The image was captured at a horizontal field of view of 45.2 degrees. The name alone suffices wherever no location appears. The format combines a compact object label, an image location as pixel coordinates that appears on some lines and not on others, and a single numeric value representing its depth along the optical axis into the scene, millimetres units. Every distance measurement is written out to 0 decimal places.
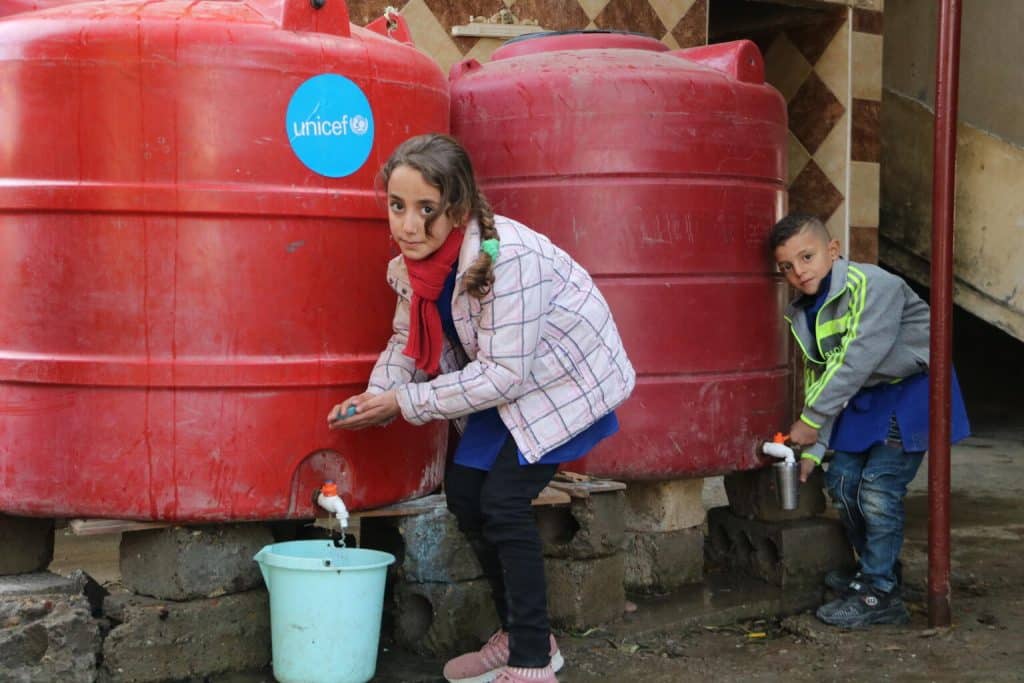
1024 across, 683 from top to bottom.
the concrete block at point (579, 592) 3229
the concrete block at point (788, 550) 3723
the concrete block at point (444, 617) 3012
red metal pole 3123
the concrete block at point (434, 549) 2988
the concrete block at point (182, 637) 2701
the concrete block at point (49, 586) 2678
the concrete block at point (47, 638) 2590
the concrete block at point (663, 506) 3635
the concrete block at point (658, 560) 3637
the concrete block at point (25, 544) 2797
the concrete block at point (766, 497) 3777
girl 2502
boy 3379
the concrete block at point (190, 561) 2729
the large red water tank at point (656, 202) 3344
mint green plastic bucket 2590
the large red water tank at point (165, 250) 2580
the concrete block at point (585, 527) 3229
